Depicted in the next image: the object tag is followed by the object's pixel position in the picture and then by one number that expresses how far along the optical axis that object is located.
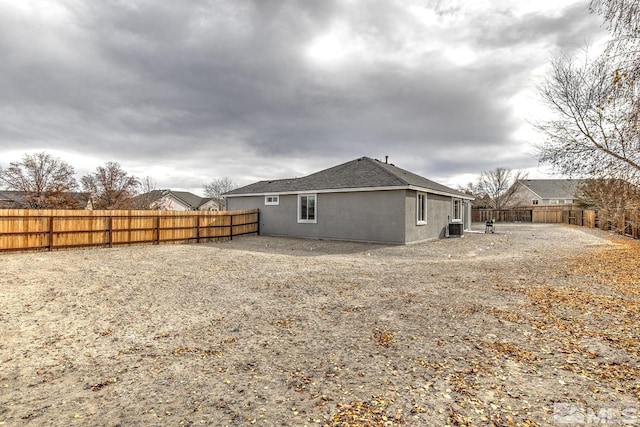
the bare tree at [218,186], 57.28
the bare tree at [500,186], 42.47
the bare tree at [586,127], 8.18
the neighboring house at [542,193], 50.31
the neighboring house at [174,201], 31.13
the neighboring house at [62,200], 23.08
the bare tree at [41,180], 22.41
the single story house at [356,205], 14.52
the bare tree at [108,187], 27.11
